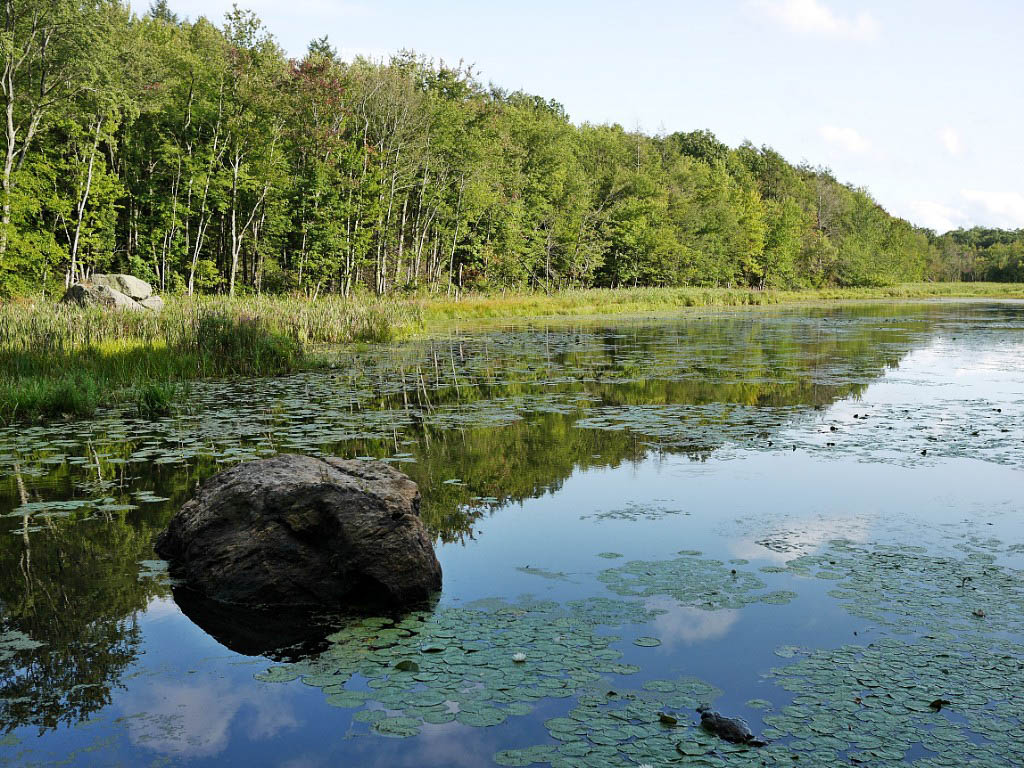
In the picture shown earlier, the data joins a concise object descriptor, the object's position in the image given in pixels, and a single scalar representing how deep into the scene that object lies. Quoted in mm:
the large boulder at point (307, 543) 5156
